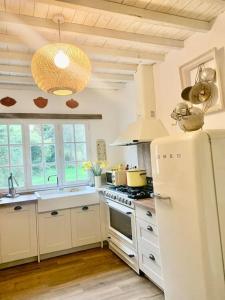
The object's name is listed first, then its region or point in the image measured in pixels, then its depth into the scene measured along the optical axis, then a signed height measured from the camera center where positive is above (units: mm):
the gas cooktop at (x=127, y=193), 2754 -315
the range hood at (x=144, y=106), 3073 +807
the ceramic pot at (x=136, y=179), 3074 -152
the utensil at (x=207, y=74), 2277 +845
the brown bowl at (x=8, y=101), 3586 +1095
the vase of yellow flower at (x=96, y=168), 3782 +20
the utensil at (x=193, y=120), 1889 +339
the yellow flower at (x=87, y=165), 3779 +72
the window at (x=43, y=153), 3676 +315
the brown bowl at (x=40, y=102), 3781 +1110
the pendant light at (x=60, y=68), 1755 +777
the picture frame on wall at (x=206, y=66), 2232 +958
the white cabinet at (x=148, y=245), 2324 -799
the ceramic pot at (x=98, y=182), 3773 -200
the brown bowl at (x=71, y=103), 3986 +1117
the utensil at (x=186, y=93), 2475 +728
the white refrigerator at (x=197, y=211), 1621 -337
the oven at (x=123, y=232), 2746 -818
